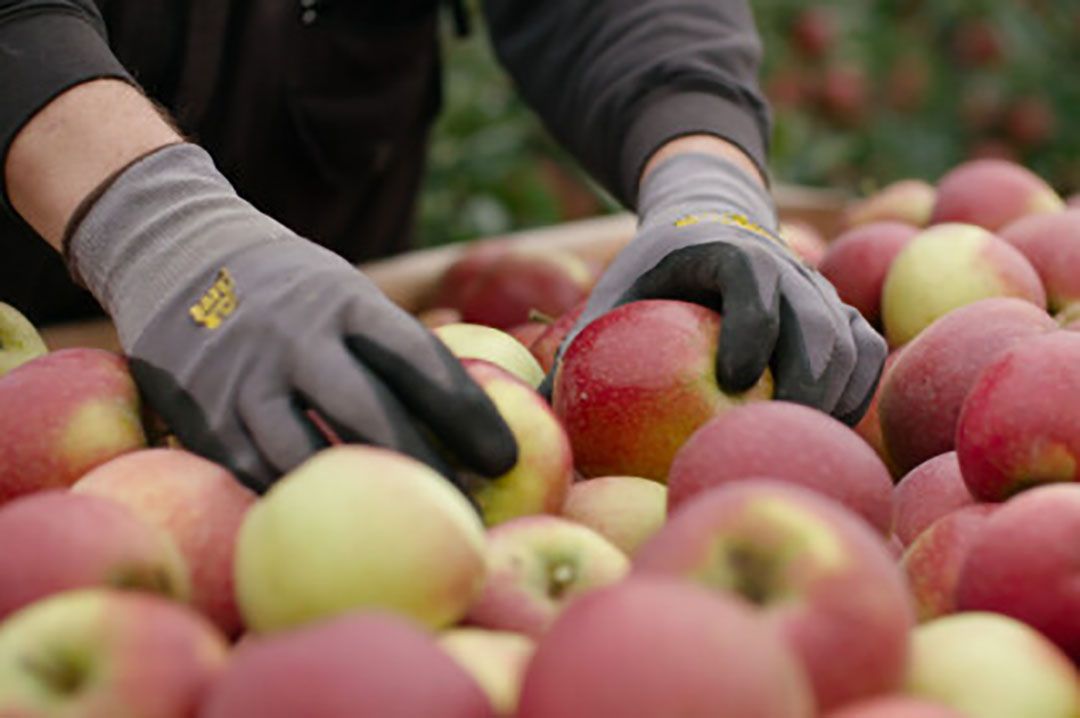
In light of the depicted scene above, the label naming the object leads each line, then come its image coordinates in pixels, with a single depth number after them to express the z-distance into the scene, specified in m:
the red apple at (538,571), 1.06
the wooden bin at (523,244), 1.58
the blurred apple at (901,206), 1.64
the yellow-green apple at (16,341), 1.27
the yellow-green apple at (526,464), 1.14
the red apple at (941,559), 1.10
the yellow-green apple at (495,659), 1.00
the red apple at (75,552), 1.02
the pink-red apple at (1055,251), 1.40
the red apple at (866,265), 1.46
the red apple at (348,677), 0.95
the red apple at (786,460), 1.09
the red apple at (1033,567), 1.06
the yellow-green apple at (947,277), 1.37
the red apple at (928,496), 1.18
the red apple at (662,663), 0.94
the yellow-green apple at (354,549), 1.01
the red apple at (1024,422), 1.14
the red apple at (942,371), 1.24
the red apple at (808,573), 0.99
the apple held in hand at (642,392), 1.21
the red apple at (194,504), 1.07
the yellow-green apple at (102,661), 0.98
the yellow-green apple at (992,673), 1.02
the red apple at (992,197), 1.55
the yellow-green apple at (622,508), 1.14
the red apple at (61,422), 1.15
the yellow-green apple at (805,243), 1.56
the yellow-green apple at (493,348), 1.28
